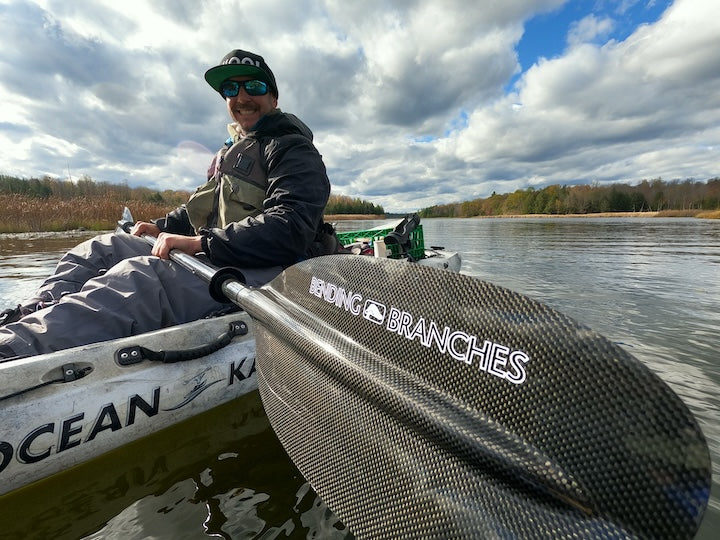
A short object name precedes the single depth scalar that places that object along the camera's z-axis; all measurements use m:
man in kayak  0.70
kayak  0.58
